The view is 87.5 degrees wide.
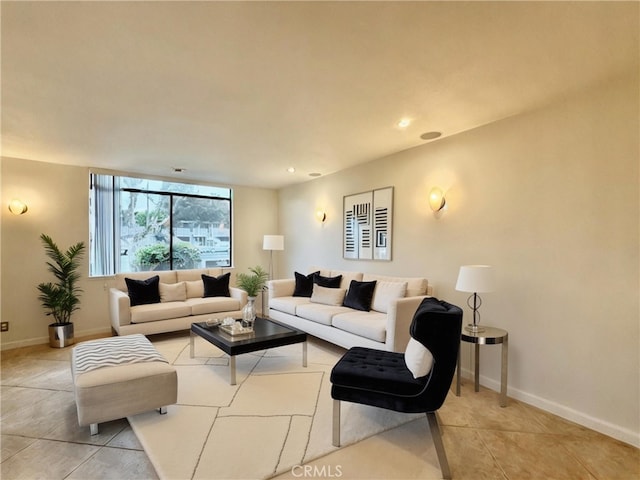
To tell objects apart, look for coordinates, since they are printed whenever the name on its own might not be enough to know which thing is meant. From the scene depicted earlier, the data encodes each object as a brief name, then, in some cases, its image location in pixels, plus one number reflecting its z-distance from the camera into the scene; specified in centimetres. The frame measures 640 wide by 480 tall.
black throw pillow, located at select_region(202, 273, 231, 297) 540
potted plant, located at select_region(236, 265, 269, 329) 380
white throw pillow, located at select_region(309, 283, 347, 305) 459
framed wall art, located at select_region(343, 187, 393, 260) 453
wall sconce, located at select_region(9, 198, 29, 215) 441
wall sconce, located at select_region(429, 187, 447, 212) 377
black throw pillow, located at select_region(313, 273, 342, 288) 482
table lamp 286
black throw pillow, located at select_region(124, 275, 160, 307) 477
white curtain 514
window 523
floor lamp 629
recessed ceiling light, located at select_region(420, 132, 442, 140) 360
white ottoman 229
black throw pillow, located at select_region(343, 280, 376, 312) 423
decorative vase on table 377
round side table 285
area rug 206
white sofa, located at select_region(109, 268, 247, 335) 447
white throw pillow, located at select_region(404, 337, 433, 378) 210
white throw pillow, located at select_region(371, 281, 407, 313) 388
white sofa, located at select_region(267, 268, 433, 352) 336
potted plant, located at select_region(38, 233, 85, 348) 448
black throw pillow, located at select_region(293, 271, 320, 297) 523
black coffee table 319
